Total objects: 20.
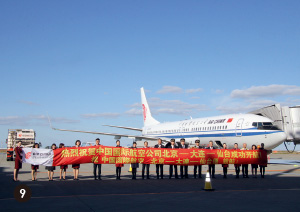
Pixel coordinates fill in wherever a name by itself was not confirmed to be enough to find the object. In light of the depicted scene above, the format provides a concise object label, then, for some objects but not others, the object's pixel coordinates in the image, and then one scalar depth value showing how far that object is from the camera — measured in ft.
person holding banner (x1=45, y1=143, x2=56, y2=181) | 43.96
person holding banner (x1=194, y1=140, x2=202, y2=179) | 47.87
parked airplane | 70.32
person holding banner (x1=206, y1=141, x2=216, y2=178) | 48.49
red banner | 44.94
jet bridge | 69.67
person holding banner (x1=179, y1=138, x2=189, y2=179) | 47.47
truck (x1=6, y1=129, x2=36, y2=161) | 95.00
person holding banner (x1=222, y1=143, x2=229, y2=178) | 48.16
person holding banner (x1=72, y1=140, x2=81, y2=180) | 44.82
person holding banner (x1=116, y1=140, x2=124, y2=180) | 45.59
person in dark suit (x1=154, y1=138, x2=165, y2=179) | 46.59
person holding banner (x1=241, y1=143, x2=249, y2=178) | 50.23
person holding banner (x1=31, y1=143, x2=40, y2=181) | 43.27
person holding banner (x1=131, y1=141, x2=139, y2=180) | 46.19
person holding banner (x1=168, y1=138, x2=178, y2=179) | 48.10
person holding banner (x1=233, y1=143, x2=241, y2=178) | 49.62
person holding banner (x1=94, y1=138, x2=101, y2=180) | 44.90
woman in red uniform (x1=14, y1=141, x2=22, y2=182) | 42.30
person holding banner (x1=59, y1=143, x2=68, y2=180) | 44.98
